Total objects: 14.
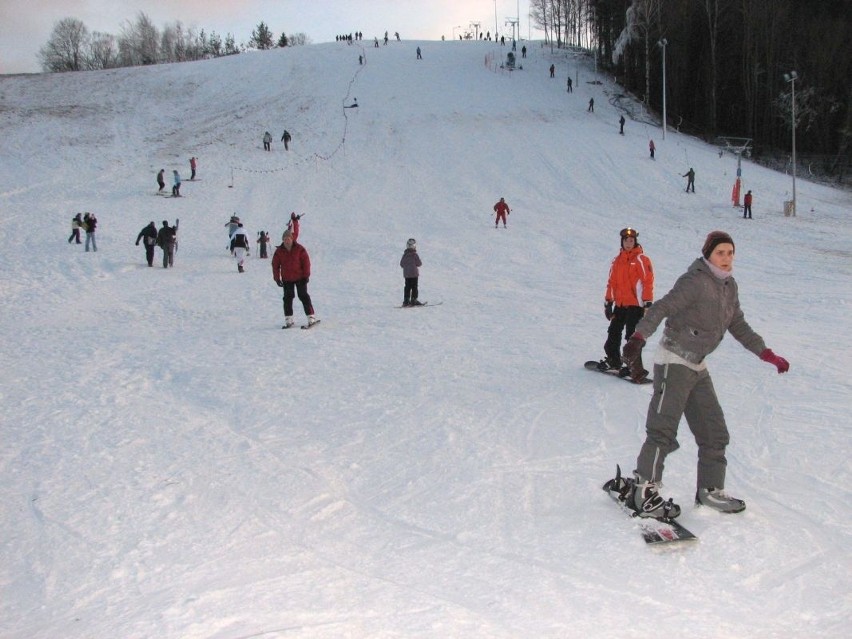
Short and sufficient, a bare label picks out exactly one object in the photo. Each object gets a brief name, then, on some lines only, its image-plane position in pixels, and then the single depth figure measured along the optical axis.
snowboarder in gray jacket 4.16
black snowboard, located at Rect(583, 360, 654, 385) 7.58
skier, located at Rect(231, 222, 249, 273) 18.22
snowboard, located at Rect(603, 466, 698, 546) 4.05
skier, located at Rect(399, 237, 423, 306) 12.91
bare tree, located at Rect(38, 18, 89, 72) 95.19
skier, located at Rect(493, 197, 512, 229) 23.49
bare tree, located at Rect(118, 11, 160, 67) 106.25
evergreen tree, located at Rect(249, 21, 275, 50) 100.81
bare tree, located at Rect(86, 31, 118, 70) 99.88
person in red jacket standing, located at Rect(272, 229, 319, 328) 10.60
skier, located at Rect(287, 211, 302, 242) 21.25
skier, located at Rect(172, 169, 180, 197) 29.37
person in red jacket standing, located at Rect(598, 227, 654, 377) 7.44
